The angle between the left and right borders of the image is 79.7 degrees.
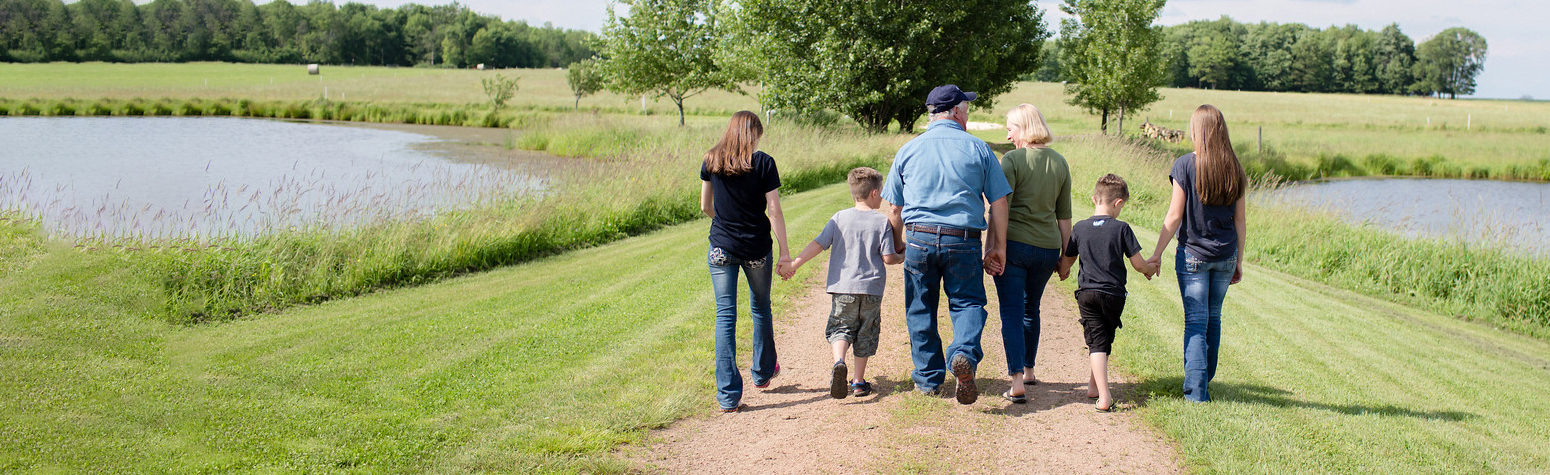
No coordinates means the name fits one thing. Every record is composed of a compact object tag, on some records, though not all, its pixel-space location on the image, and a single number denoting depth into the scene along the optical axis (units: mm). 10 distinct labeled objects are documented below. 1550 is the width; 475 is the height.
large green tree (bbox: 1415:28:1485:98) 116188
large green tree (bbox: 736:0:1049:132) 26219
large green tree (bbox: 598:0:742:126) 36500
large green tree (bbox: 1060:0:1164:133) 35906
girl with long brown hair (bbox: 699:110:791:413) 4988
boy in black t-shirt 5023
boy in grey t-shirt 5180
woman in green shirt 5027
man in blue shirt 4848
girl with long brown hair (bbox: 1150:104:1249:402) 4895
